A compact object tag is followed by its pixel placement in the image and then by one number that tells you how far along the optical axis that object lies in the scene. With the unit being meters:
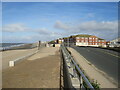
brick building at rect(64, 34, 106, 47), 87.45
